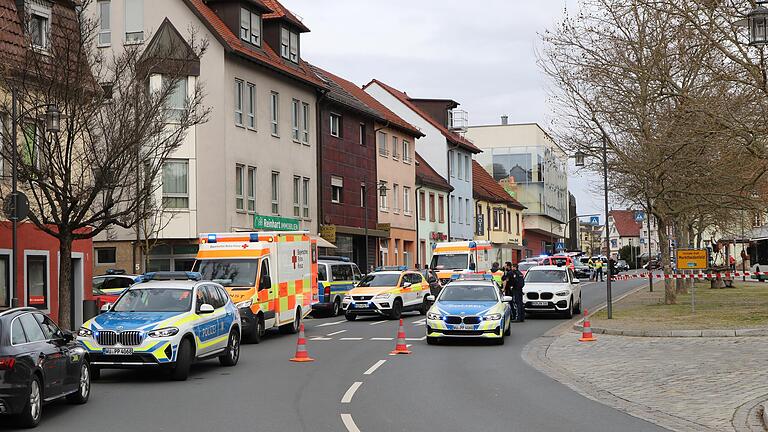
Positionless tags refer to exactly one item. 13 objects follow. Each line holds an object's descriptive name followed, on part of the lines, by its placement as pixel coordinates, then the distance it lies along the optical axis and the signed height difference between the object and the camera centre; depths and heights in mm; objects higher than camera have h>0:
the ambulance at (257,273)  24281 -272
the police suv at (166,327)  15875 -1054
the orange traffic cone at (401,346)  21078 -1840
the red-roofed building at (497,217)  81688 +3497
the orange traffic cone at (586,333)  23406 -1816
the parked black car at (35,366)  11180 -1214
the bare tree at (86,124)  22094 +3237
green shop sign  42844 +1702
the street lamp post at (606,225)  28938 +937
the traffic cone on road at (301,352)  19812 -1818
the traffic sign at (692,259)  30531 -153
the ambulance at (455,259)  42000 -21
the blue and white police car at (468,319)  22906 -1393
